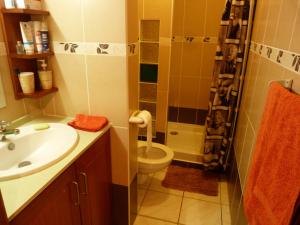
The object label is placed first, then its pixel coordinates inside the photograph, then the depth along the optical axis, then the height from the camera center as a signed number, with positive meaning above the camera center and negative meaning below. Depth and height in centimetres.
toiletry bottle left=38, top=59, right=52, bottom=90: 134 -26
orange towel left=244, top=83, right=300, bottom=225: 66 -41
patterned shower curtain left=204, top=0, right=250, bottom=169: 185 -42
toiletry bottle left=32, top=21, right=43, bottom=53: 125 -3
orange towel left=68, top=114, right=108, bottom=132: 129 -52
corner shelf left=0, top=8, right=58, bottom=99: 116 -9
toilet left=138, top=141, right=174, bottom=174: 188 -107
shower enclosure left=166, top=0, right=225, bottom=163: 268 -48
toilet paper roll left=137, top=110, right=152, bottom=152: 145 -56
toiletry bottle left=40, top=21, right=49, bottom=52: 127 -3
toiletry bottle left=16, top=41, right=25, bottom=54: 123 -10
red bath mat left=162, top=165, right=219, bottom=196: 214 -141
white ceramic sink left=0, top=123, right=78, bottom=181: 105 -55
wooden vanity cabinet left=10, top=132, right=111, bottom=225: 85 -73
